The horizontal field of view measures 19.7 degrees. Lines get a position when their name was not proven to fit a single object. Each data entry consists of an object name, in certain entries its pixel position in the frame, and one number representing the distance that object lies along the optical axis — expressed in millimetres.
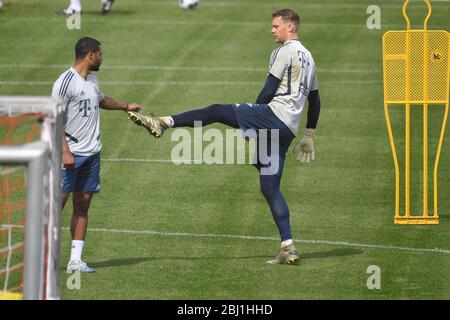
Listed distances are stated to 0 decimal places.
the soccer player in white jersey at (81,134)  13625
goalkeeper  13945
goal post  9602
